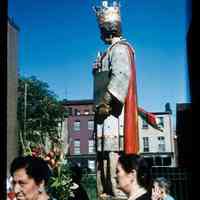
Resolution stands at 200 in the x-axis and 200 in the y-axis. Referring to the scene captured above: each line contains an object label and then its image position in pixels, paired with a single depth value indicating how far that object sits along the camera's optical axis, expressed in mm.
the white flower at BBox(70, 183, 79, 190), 5047
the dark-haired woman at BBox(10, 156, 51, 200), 2863
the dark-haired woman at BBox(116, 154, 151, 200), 3246
